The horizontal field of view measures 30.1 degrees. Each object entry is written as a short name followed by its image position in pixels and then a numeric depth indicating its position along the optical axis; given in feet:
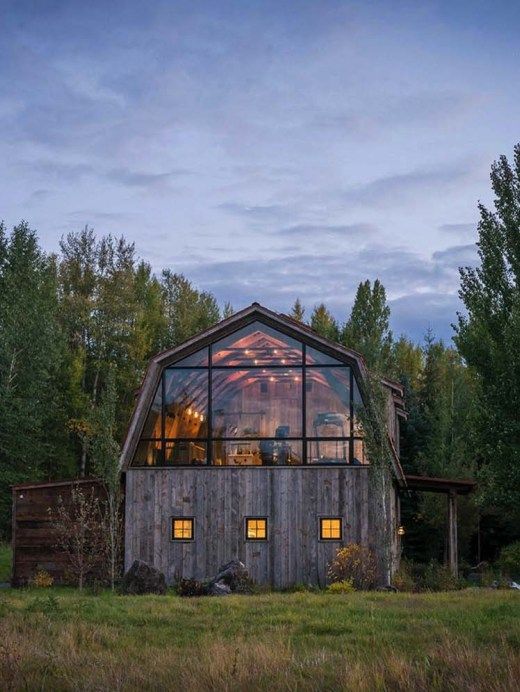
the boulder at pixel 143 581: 72.08
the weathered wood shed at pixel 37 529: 87.61
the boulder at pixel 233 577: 74.28
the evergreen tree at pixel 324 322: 179.52
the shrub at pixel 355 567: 81.25
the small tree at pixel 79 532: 82.94
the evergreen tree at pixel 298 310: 225.56
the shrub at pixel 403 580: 78.17
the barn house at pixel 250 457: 85.71
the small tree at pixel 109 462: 81.22
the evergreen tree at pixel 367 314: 166.54
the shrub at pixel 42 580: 85.40
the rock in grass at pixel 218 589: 70.59
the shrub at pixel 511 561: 103.60
